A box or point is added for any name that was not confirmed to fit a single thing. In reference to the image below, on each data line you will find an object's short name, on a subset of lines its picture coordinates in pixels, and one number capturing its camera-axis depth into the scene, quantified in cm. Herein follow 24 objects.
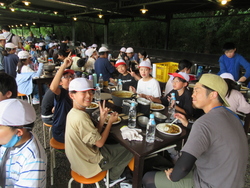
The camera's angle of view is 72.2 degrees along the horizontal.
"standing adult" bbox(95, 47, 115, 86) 482
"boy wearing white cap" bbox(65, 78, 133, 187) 172
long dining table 163
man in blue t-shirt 421
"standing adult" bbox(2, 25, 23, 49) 638
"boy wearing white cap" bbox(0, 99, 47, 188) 118
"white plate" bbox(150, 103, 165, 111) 257
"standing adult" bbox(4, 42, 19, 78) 479
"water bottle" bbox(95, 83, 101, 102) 303
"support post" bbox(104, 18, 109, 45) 1317
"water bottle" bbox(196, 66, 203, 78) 517
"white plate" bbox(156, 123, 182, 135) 195
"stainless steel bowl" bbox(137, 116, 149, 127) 209
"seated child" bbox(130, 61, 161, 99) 324
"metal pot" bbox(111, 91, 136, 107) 235
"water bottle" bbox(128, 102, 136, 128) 209
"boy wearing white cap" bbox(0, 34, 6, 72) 472
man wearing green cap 129
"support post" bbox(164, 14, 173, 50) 1007
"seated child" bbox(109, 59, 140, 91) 394
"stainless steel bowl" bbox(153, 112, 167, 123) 221
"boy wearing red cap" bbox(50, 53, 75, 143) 243
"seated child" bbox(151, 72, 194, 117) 268
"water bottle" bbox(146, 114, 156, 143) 177
